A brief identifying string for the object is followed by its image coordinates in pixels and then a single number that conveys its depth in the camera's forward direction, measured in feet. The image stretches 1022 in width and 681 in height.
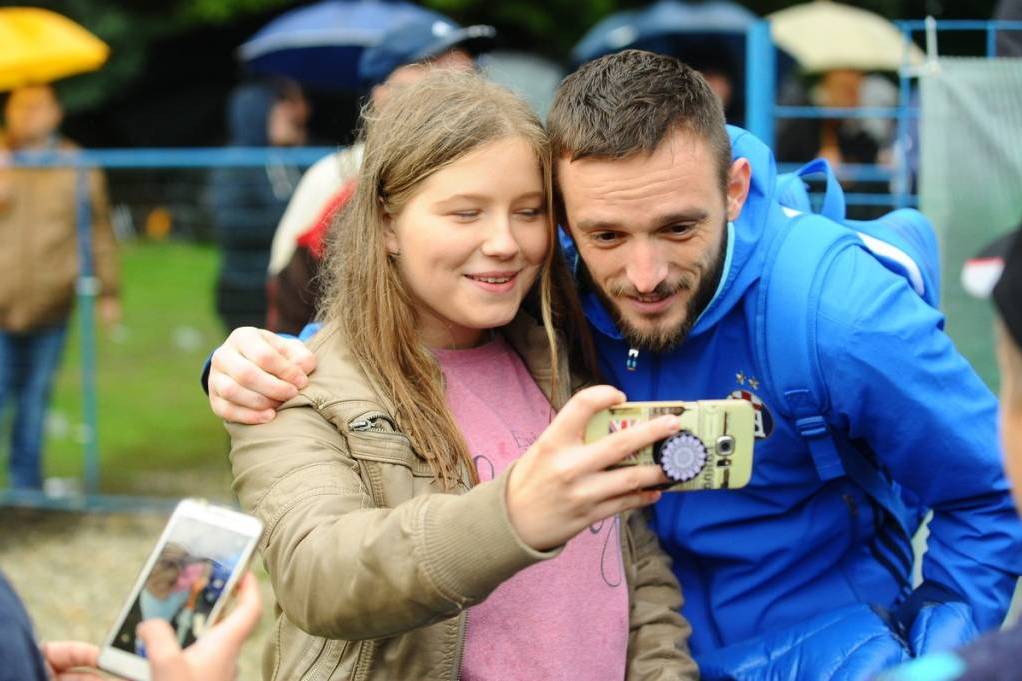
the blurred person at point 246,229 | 22.52
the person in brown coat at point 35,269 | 23.72
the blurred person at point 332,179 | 13.62
